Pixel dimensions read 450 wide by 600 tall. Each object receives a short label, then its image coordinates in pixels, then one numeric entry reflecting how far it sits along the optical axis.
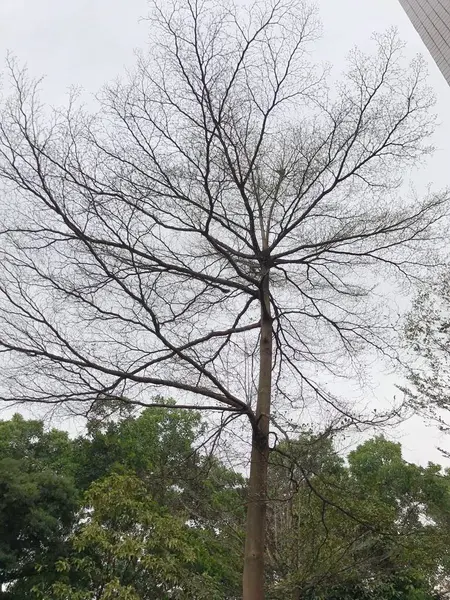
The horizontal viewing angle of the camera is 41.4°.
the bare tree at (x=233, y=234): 4.17
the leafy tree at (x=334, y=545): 5.64
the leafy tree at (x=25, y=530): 13.16
